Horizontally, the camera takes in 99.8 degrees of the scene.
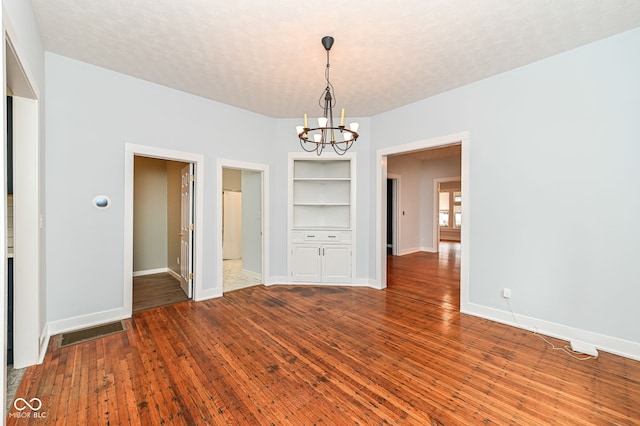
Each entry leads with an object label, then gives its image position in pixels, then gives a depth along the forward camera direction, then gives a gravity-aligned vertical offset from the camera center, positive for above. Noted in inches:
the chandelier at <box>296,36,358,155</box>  99.5 +33.8
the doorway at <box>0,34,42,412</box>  87.4 -6.9
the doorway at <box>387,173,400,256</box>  315.3 +0.7
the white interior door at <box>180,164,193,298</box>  157.3 -12.3
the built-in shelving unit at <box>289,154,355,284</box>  186.5 -23.4
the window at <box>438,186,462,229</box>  455.8 +4.6
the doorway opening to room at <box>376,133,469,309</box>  309.7 +13.1
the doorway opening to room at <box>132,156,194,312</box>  204.4 -10.5
